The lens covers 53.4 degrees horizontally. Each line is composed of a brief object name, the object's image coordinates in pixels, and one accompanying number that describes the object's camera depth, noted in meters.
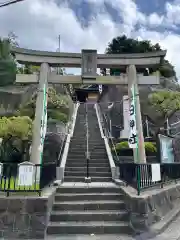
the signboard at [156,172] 5.25
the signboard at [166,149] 7.93
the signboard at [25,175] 4.28
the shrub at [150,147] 10.93
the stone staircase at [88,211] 4.40
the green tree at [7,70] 18.60
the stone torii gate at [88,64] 8.48
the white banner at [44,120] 7.58
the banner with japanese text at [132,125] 7.47
